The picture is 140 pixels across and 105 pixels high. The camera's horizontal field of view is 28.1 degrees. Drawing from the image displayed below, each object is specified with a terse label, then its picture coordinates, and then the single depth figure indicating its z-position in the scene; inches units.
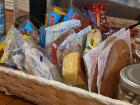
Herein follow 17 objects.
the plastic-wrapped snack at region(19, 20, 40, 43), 31.0
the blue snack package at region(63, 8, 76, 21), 30.5
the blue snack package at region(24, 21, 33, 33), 31.3
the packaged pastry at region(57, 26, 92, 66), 27.7
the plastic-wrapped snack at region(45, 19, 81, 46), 28.5
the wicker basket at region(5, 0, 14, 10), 43.6
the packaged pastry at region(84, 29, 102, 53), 27.0
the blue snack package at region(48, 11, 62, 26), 30.5
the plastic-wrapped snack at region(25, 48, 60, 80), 27.0
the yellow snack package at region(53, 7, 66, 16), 31.3
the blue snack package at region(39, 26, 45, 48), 29.6
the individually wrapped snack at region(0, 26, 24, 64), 28.6
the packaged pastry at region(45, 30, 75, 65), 28.0
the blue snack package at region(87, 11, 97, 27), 31.8
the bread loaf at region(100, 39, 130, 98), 26.5
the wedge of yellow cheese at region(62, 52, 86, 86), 25.5
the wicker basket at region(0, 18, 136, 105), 23.5
